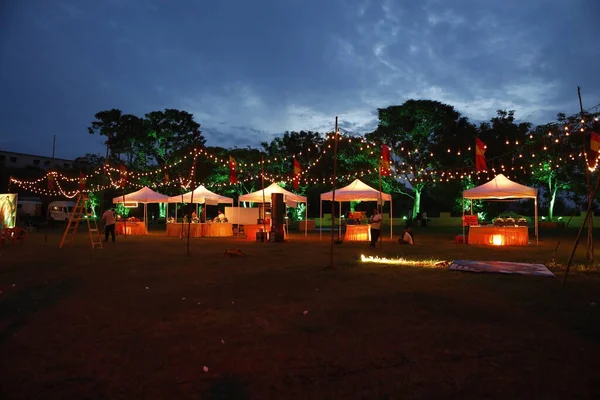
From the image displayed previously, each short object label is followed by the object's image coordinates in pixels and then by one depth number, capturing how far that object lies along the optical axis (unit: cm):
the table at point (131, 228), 2281
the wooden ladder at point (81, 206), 1512
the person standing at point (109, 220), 1711
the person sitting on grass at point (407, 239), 1675
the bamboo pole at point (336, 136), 966
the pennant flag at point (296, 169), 1946
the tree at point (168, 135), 3825
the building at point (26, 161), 5322
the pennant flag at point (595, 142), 1073
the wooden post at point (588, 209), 738
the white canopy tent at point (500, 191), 1647
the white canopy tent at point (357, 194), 1878
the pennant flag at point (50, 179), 2746
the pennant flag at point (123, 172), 2312
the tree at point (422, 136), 3316
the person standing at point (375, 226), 1436
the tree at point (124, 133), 3822
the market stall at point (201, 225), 2130
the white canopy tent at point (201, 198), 2262
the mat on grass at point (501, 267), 880
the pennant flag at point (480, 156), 1566
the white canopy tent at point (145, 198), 2330
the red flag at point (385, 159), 1584
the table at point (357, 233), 1891
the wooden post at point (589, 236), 965
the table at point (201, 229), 2123
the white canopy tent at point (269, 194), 2172
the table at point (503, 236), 1628
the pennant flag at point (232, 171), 1895
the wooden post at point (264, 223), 1790
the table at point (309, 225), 2737
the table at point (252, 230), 1906
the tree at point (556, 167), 2855
